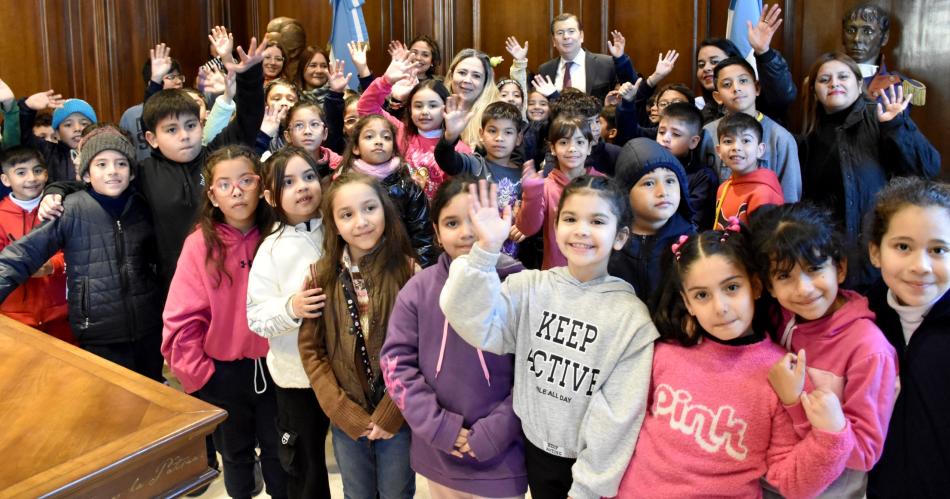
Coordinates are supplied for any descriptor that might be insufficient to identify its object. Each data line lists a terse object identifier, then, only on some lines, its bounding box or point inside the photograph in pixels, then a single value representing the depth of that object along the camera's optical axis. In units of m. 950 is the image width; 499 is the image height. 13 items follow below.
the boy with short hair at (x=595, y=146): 2.80
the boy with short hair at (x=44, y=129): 3.81
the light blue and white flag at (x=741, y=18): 4.06
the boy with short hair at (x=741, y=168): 2.54
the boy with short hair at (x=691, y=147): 2.78
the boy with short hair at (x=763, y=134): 2.77
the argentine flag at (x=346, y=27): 4.73
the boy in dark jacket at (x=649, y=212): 2.00
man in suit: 4.14
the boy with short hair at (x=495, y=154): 2.69
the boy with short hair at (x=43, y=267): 2.74
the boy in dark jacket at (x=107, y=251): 2.48
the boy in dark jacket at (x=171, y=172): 2.55
